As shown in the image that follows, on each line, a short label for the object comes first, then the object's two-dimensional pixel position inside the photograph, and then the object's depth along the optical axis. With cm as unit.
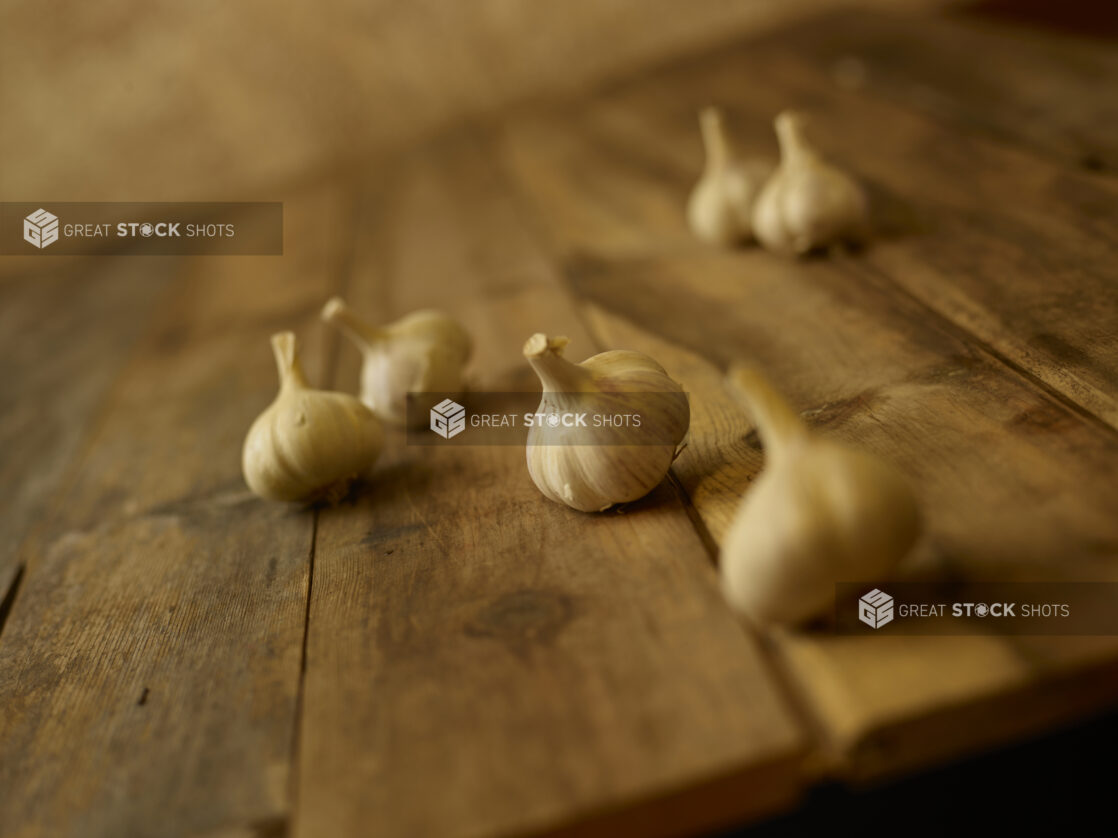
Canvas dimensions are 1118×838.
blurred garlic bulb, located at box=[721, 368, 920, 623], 47
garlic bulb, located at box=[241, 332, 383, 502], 75
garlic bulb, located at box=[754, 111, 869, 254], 94
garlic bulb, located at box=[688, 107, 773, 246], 105
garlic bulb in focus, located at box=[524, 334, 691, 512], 62
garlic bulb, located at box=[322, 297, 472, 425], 87
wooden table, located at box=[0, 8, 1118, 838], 46
